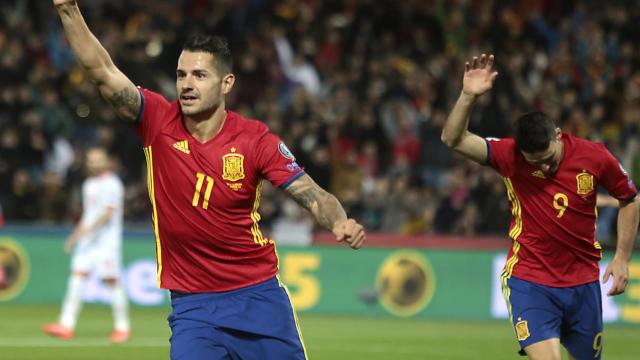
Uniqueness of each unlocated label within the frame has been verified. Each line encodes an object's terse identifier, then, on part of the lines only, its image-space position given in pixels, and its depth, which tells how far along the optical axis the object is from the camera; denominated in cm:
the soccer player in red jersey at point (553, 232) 1700
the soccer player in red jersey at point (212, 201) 1345
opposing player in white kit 2956
